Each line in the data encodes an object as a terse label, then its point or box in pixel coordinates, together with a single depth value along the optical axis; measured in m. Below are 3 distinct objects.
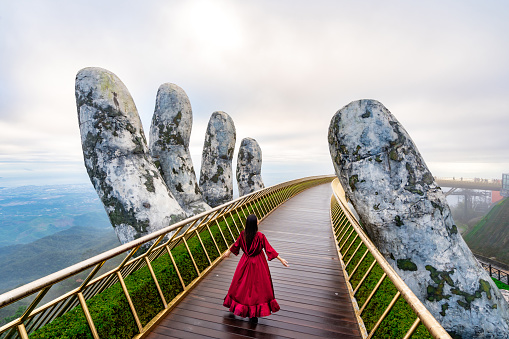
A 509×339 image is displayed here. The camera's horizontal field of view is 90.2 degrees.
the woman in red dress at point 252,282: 3.55
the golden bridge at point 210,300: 2.81
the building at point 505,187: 42.41
